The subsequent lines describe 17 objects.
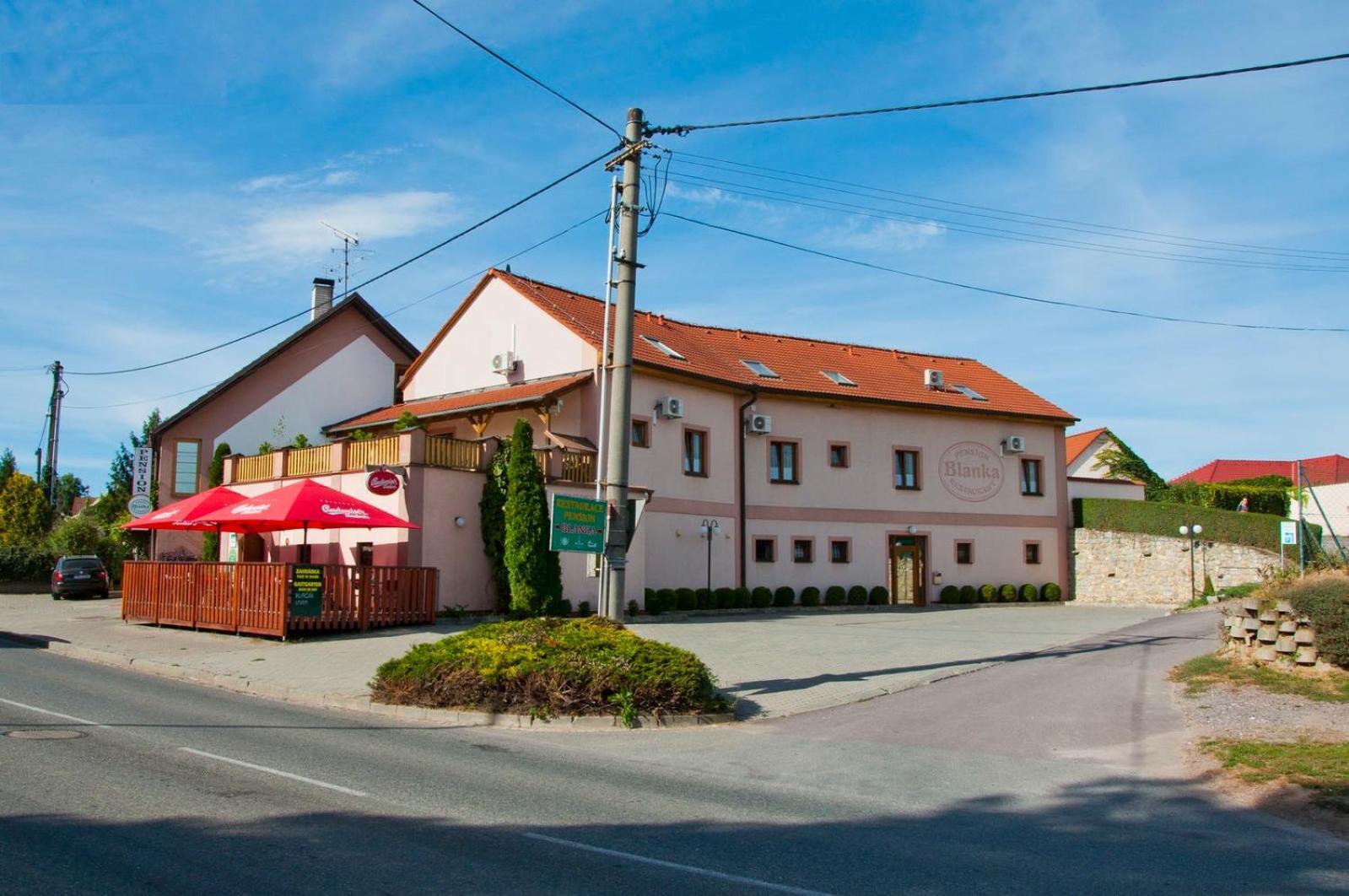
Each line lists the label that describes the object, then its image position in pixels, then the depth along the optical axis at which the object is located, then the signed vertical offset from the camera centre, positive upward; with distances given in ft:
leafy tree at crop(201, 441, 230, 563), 94.22 +7.66
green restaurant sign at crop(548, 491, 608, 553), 43.21 +1.53
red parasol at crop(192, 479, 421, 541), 65.36 +3.10
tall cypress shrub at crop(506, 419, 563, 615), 74.54 +1.80
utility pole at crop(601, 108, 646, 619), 45.32 +7.59
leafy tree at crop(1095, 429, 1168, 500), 166.61 +15.30
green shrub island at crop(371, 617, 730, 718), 39.70 -4.37
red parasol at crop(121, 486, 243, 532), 73.61 +3.50
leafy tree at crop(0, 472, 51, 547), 159.63 +7.38
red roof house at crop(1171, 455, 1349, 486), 233.96 +21.69
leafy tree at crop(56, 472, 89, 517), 271.74 +20.44
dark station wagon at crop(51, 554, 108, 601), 116.26 -1.97
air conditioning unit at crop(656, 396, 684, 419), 90.84 +13.24
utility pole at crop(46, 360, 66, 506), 146.30 +19.07
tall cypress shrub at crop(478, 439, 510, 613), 77.20 +2.98
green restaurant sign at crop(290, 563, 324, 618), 62.03 -1.78
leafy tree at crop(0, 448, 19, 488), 247.91 +22.68
